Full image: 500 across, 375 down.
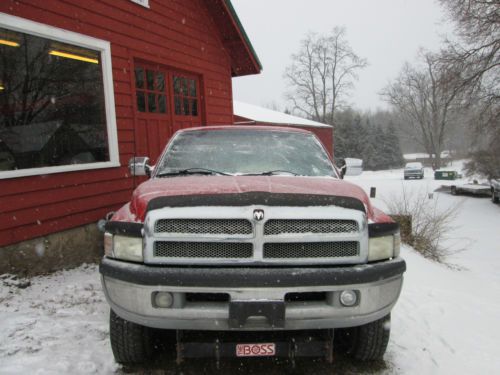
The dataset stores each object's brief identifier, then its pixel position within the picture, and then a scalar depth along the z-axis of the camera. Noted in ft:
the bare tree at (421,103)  199.41
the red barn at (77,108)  16.19
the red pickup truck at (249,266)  7.69
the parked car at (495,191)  74.31
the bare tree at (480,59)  67.15
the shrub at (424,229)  29.81
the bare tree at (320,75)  187.32
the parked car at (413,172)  140.15
